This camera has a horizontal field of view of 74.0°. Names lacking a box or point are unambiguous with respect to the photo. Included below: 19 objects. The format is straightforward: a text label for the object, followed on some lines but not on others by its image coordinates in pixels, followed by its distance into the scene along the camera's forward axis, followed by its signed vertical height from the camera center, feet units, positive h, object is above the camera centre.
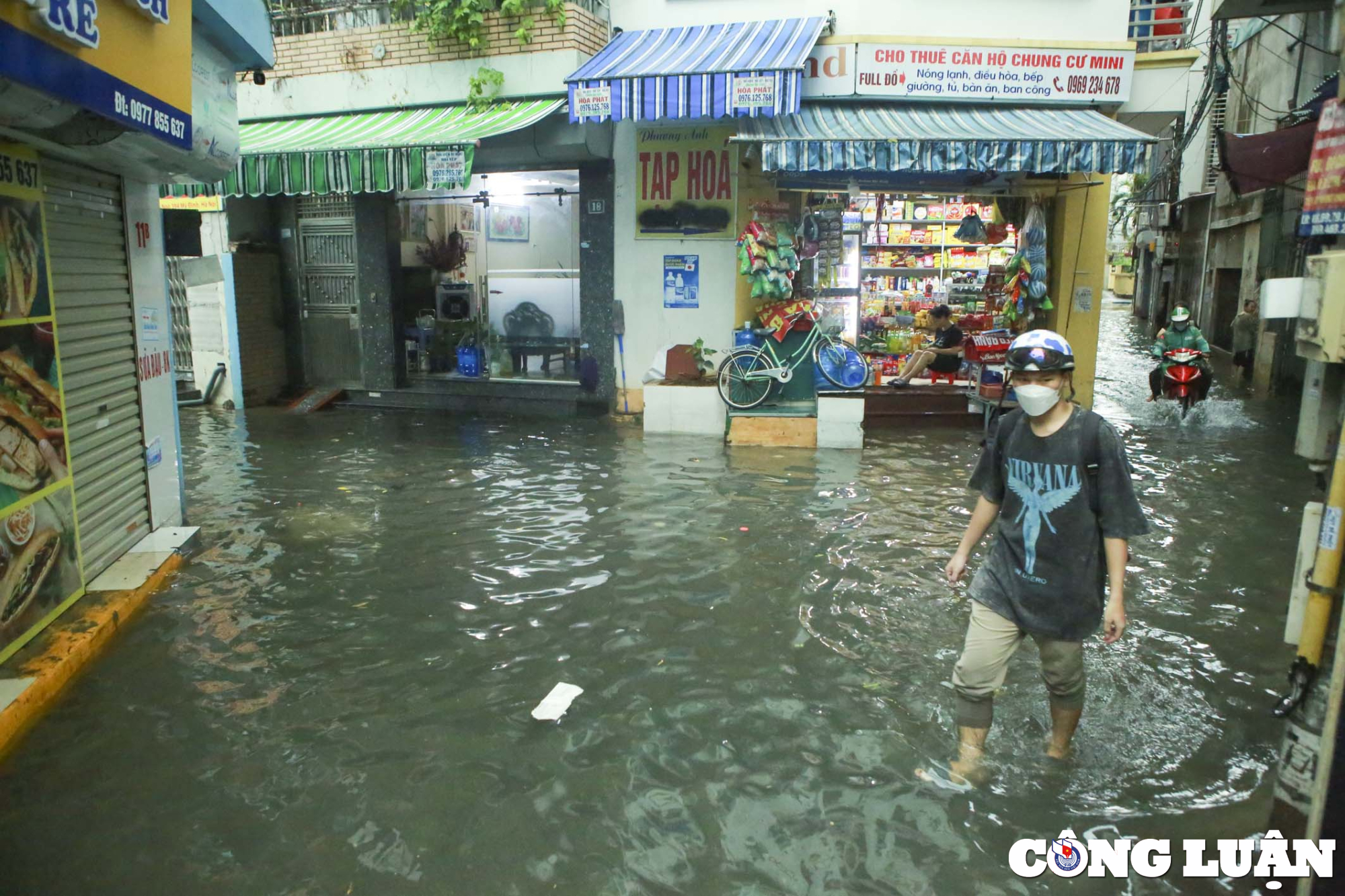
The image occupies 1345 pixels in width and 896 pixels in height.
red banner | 10.39 +1.66
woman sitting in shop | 37.83 -2.16
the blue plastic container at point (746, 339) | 36.04 -1.44
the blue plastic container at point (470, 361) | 44.34 -2.98
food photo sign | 14.85 -2.41
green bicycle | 34.53 -2.51
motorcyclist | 38.52 -1.37
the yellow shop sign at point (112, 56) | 10.93 +3.38
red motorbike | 38.24 -2.97
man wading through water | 11.28 -3.03
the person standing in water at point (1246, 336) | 52.49 -1.63
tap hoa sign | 37.42 +5.01
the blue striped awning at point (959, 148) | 31.37 +5.53
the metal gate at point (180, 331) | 43.42 -1.63
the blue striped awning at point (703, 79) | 32.22 +8.13
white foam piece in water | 13.82 -6.28
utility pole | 8.58 -3.56
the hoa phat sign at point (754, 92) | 32.12 +7.55
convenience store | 31.89 +5.75
